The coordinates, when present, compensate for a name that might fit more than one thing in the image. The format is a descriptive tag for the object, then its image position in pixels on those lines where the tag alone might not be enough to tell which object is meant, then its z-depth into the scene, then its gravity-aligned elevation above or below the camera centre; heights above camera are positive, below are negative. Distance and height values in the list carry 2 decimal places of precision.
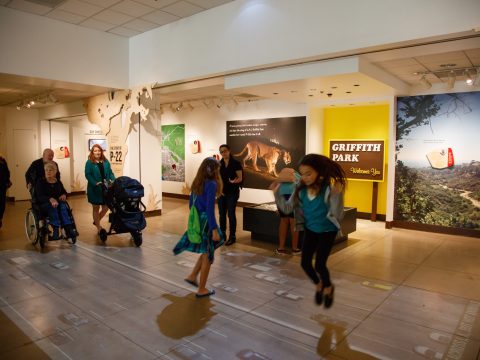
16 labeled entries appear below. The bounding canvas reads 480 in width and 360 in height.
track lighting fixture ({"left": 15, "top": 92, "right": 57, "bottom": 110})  9.79 +1.44
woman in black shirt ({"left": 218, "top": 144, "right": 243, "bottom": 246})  6.07 -0.49
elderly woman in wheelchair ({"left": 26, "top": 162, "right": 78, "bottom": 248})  5.68 -0.84
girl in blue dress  3.64 -0.52
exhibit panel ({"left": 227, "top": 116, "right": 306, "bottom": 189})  9.55 +0.24
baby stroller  5.89 -0.84
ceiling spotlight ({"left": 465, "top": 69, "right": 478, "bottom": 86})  6.44 +1.40
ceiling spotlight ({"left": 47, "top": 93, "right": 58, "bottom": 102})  9.48 +1.38
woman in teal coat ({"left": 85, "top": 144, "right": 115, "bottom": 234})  6.48 -0.39
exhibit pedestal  6.31 -1.15
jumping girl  3.21 -0.47
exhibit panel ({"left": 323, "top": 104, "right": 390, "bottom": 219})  8.59 +0.29
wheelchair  5.80 -1.18
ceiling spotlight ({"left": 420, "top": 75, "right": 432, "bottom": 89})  6.74 +1.34
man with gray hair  5.80 -0.29
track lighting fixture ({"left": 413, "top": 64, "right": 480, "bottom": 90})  6.40 +1.44
